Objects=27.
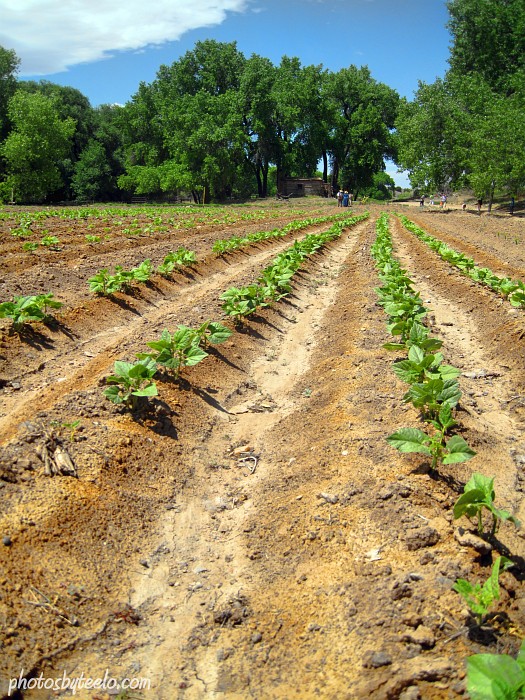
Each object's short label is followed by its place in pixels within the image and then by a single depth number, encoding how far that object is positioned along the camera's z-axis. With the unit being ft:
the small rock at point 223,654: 10.52
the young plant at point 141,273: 35.65
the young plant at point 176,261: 40.70
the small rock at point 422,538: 12.18
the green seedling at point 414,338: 21.91
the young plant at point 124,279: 33.47
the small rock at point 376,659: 9.43
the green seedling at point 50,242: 50.80
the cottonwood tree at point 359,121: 229.66
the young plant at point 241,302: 29.07
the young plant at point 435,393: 16.47
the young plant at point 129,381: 17.81
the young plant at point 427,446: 13.73
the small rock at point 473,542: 11.48
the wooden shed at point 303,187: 214.69
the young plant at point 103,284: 32.60
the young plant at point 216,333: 23.89
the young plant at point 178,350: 20.52
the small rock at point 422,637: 9.55
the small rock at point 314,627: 10.67
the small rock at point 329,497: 14.44
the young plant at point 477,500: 11.43
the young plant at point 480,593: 9.25
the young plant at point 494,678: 7.41
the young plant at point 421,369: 18.71
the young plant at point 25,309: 24.35
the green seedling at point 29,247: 47.37
